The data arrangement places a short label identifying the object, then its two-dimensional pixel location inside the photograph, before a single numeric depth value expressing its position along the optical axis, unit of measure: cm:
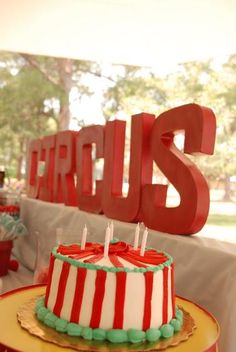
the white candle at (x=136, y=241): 85
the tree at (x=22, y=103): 841
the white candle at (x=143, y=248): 80
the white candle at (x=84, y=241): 83
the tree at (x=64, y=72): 845
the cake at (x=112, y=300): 71
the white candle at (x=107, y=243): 75
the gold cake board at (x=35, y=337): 65
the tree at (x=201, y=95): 674
